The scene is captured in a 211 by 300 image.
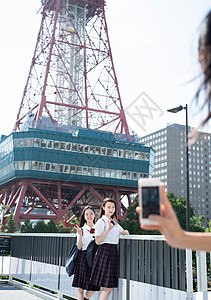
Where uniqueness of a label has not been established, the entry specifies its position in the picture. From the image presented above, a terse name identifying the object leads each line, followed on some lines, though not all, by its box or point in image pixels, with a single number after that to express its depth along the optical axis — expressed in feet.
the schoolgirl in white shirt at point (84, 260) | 24.35
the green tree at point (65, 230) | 195.83
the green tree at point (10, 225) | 177.78
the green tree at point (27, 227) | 182.09
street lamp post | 72.29
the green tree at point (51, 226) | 184.87
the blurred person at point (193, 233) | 4.95
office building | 435.12
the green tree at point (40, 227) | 182.81
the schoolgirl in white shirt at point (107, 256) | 22.00
